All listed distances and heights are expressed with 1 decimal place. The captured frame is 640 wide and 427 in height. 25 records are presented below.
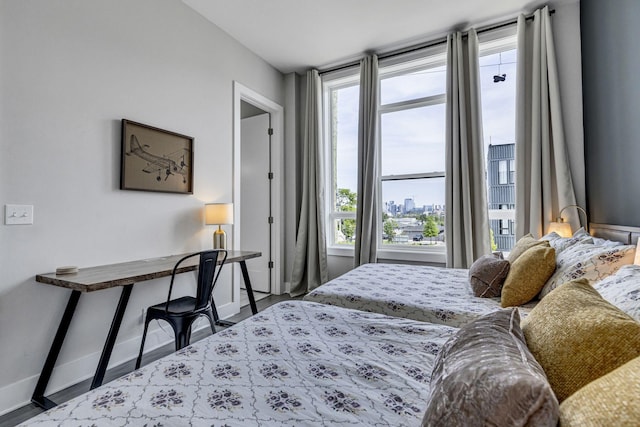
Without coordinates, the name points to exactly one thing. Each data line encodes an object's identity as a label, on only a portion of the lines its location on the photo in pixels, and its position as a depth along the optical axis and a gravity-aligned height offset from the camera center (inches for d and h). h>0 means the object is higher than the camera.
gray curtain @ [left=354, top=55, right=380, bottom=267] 148.2 +26.2
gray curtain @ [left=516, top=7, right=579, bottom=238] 112.7 +30.7
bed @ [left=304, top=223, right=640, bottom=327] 65.5 -18.6
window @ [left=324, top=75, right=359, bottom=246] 164.4 +35.8
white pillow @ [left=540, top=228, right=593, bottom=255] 71.9 -5.7
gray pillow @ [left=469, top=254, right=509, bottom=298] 73.2 -14.1
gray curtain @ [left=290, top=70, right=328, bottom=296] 161.5 +7.4
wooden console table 69.5 -14.4
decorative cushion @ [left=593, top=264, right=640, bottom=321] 35.0 -9.5
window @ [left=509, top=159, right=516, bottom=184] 125.4 +19.4
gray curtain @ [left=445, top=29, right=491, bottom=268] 125.6 +23.6
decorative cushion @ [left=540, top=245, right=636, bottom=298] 57.1 -8.7
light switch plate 70.7 +1.9
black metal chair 78.2 -23.1
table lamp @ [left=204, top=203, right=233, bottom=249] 116.0 +2.2
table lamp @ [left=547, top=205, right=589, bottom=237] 103.7 -2.6
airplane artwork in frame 94.5 +20.6
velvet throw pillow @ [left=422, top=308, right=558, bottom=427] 21.5 -13.1
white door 169.9 +13.4
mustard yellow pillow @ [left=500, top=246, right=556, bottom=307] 65.7 -12.6
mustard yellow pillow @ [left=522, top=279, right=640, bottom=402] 25.2 -10.9
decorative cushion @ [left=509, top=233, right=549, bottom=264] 81.7 -7.5
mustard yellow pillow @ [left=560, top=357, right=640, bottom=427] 17.9 -11.5
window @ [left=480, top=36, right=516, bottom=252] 127.4 +35.6
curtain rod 124.1 +79.2
